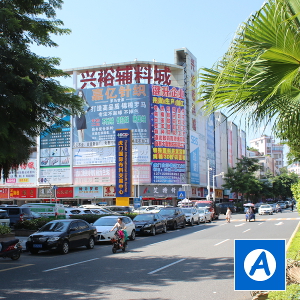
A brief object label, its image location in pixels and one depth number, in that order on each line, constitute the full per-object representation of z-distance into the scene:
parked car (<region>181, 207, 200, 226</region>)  35.07
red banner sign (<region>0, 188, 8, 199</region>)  71.44
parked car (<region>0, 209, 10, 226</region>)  25.08
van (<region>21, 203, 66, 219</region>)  31.41
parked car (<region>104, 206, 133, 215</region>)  44.31
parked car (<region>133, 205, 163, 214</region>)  47.16
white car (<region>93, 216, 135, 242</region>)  21.17
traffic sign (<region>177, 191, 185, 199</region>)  49.59
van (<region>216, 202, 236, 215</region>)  61.16
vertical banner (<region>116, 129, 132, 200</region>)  55.34
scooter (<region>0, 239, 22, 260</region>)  14.22
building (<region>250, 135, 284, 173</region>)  161.88
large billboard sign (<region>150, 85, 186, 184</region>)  64.69
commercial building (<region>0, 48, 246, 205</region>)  64.69
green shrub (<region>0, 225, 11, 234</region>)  17.70
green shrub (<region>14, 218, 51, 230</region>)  24.09
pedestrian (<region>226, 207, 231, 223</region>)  37.31
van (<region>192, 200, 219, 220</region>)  46.17
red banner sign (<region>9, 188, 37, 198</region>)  70.00
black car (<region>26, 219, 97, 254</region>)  16.55
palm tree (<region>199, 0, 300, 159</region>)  4.50
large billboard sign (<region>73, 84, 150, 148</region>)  64.50
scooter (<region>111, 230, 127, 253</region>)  16.73
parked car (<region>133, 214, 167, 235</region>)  25.66
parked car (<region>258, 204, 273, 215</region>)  56.22
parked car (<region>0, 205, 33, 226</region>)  29.35
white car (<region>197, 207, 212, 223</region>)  38.70
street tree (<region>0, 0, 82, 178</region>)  11.14
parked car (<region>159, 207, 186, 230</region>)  30.50
